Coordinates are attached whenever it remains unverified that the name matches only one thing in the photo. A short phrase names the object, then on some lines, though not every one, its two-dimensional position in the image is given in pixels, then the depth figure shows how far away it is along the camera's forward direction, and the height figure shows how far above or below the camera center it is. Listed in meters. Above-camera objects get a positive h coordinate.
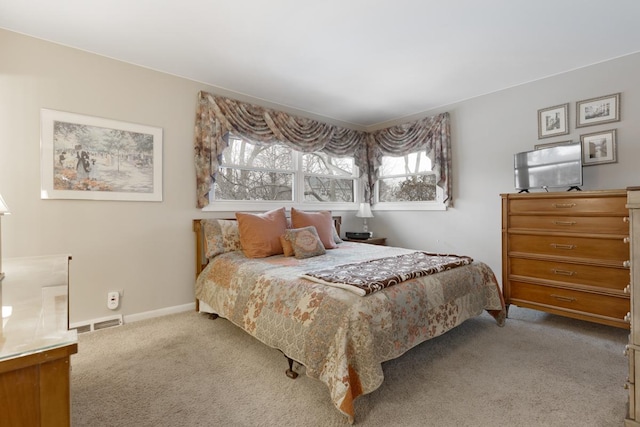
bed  1.51 -0.59
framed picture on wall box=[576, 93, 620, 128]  2.75 +0.93
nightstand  4.22 -0.37
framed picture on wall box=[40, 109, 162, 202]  2.43 +0.49
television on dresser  2.71 +0.41
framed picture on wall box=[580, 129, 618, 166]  2.76 +0.58
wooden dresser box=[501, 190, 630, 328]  2.32 -0.34
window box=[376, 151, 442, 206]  4.17 +0.46
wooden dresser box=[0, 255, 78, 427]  0.61 -0.31
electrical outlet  2.66 -0.73
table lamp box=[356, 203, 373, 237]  4.46 +0.03
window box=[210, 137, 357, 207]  3.51 +0.49
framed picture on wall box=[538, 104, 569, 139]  3.01 +0.90
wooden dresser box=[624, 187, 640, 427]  1.27 -0.41
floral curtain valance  3.15 +0.96
